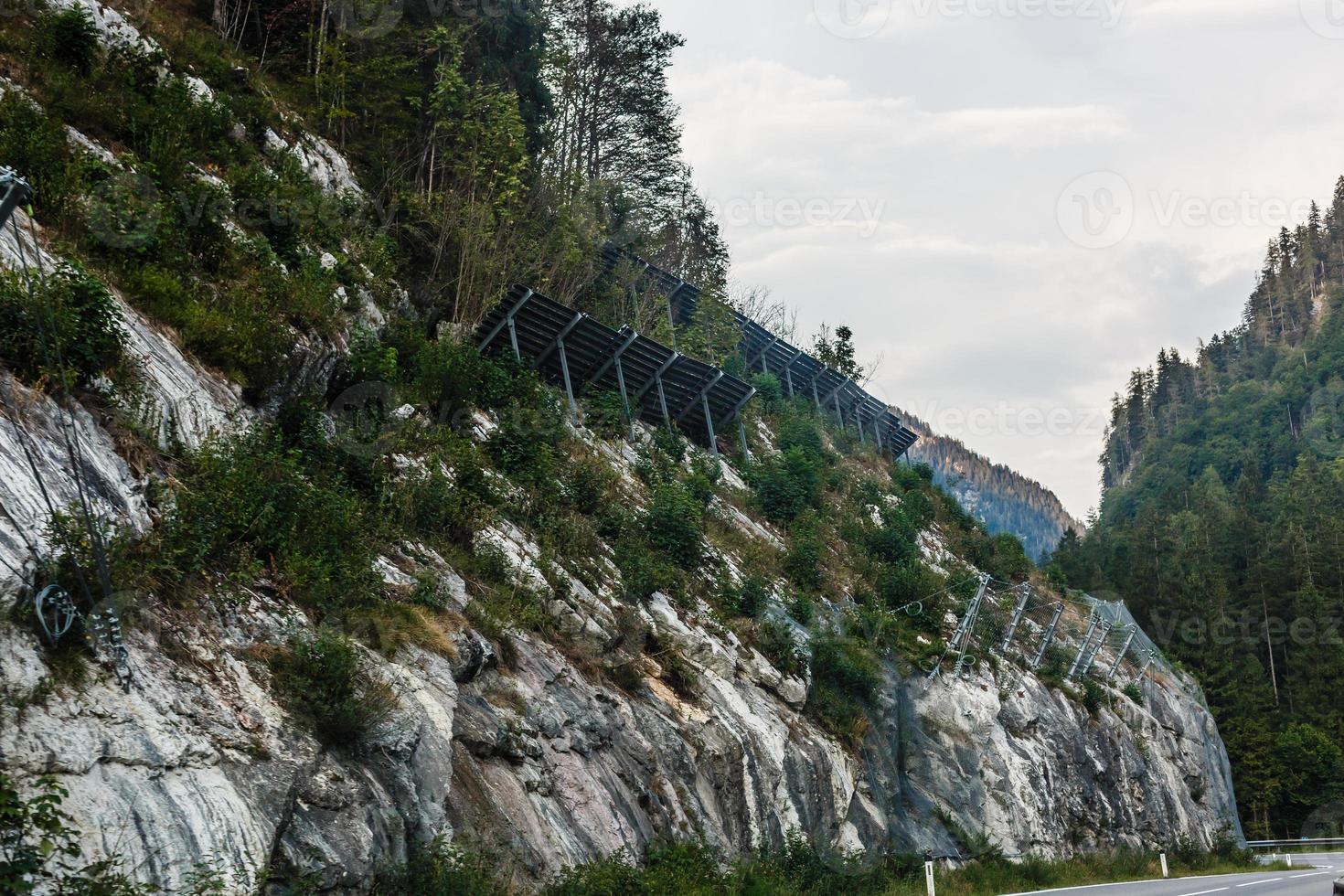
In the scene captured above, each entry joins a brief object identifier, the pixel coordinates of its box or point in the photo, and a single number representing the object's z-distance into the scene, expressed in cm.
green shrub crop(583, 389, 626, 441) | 2748
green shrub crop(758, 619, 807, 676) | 2230
